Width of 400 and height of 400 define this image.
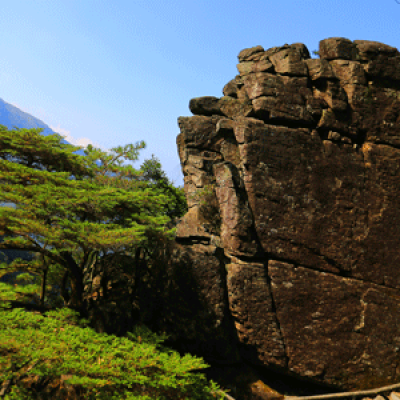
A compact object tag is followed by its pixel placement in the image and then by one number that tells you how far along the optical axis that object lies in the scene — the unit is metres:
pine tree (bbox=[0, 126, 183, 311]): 9.65
